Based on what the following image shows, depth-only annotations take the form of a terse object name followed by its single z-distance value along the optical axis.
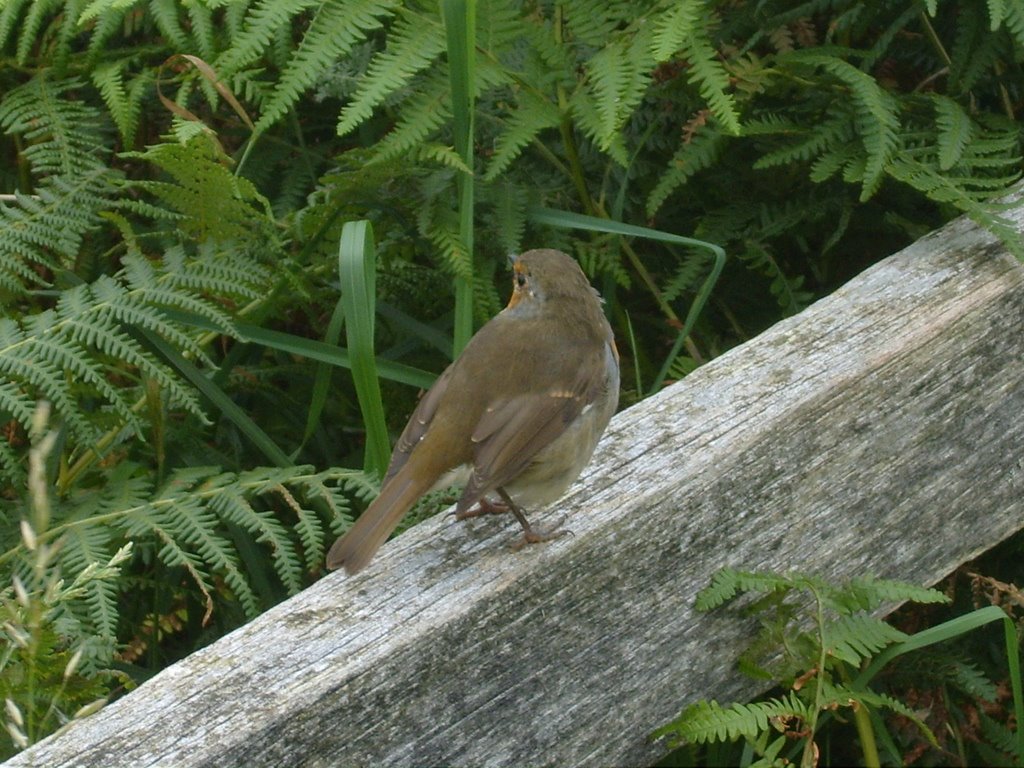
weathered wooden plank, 3.56
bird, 5.12
